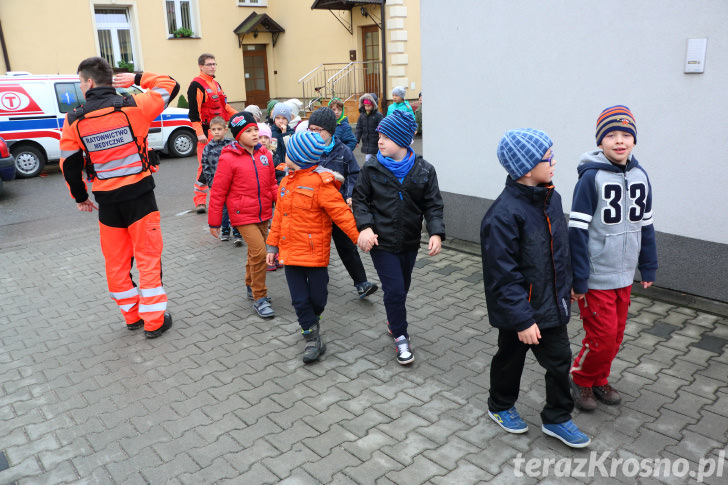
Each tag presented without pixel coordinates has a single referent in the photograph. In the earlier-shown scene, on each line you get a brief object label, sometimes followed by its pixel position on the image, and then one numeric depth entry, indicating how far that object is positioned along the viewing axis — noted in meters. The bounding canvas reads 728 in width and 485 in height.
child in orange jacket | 4.18
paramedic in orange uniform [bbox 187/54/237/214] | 8.14
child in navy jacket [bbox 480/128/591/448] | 3.00
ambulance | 12.53
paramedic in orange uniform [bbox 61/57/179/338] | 4.55
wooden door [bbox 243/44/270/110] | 24.88
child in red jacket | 5.16
